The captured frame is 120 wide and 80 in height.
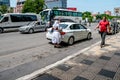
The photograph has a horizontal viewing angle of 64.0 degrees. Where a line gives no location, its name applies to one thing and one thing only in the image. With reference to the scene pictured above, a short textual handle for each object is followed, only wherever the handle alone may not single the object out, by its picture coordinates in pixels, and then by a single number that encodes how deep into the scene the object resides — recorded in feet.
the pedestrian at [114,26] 35.78
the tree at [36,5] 91.88
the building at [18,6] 217.83
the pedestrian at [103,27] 18.70
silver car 34.32
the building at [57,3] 255.54
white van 37.45
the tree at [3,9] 123.96
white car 20.08
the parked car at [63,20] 51.51
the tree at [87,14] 162.40
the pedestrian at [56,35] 18.71
